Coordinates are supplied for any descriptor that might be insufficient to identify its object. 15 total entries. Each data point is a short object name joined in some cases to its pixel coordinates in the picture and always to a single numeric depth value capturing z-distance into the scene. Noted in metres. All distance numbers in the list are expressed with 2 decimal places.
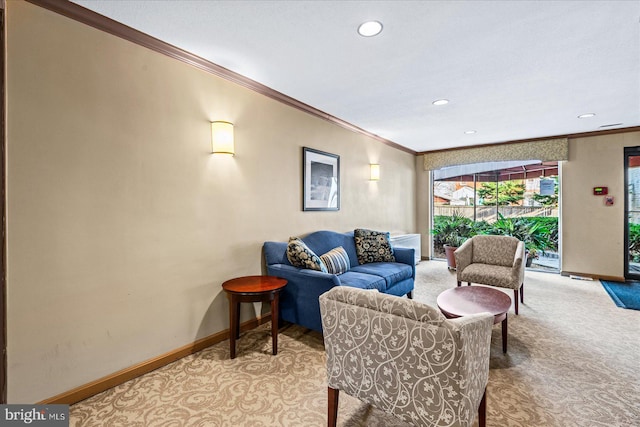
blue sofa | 2.55
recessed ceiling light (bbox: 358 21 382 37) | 1.92
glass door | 4.49
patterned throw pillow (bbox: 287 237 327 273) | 2.71
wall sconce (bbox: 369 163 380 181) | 4.74
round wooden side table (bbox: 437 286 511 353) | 2.21
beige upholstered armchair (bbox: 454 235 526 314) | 3.28
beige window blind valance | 4.87
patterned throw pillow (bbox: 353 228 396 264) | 3.80
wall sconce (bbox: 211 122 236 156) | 2.50
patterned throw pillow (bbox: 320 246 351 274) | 3.09
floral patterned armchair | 1.14
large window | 5.30
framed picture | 3.50
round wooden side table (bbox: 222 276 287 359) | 2.28
